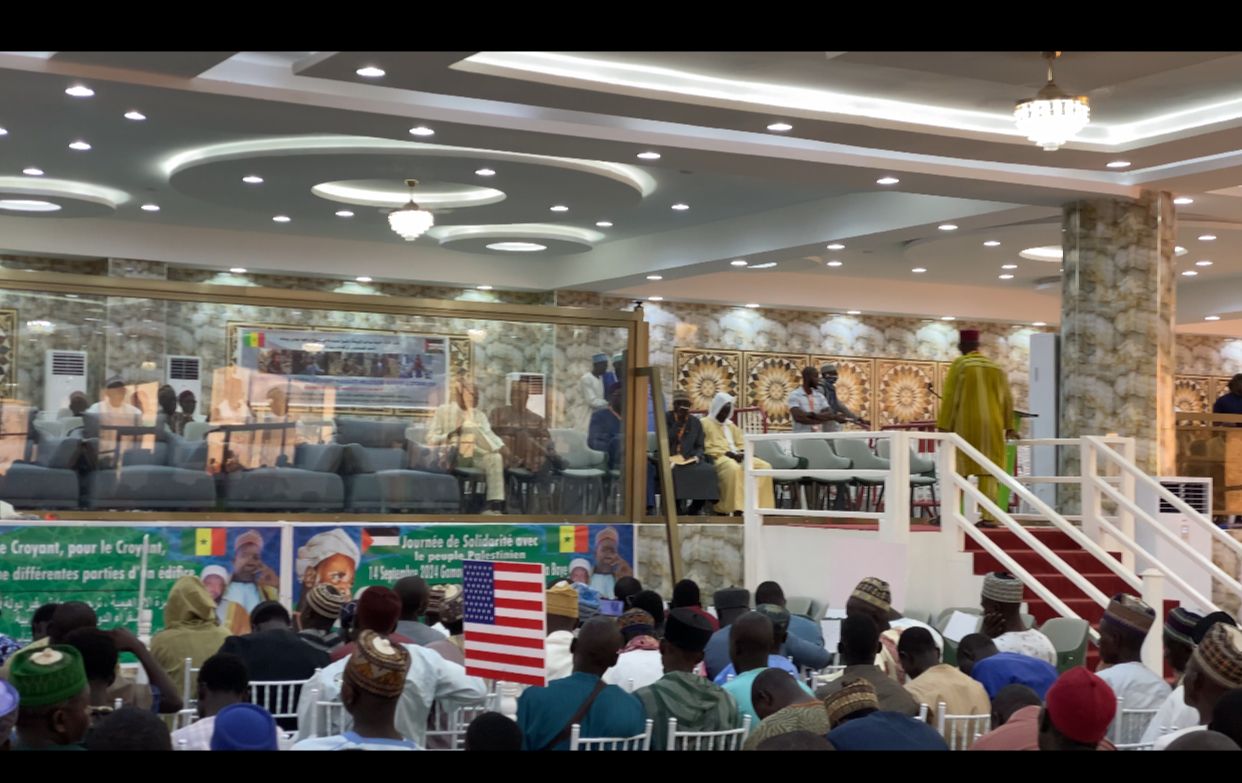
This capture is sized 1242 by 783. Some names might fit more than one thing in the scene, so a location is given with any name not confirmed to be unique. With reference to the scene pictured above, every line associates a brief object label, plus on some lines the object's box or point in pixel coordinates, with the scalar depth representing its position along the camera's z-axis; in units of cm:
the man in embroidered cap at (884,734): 393
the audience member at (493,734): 372
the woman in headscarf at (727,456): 1429
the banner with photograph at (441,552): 1066
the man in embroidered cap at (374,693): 409
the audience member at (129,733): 336
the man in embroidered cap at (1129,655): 577
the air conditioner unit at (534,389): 1196
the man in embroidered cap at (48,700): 373
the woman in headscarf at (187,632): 627
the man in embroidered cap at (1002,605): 719
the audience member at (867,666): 511
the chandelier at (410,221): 1351
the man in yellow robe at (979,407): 1194
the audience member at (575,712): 461
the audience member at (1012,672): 553
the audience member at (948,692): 539
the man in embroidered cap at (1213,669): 461
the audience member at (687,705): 491
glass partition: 1048
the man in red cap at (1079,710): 360
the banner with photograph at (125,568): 947
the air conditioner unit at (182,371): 1071
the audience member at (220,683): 466
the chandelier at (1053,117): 875
